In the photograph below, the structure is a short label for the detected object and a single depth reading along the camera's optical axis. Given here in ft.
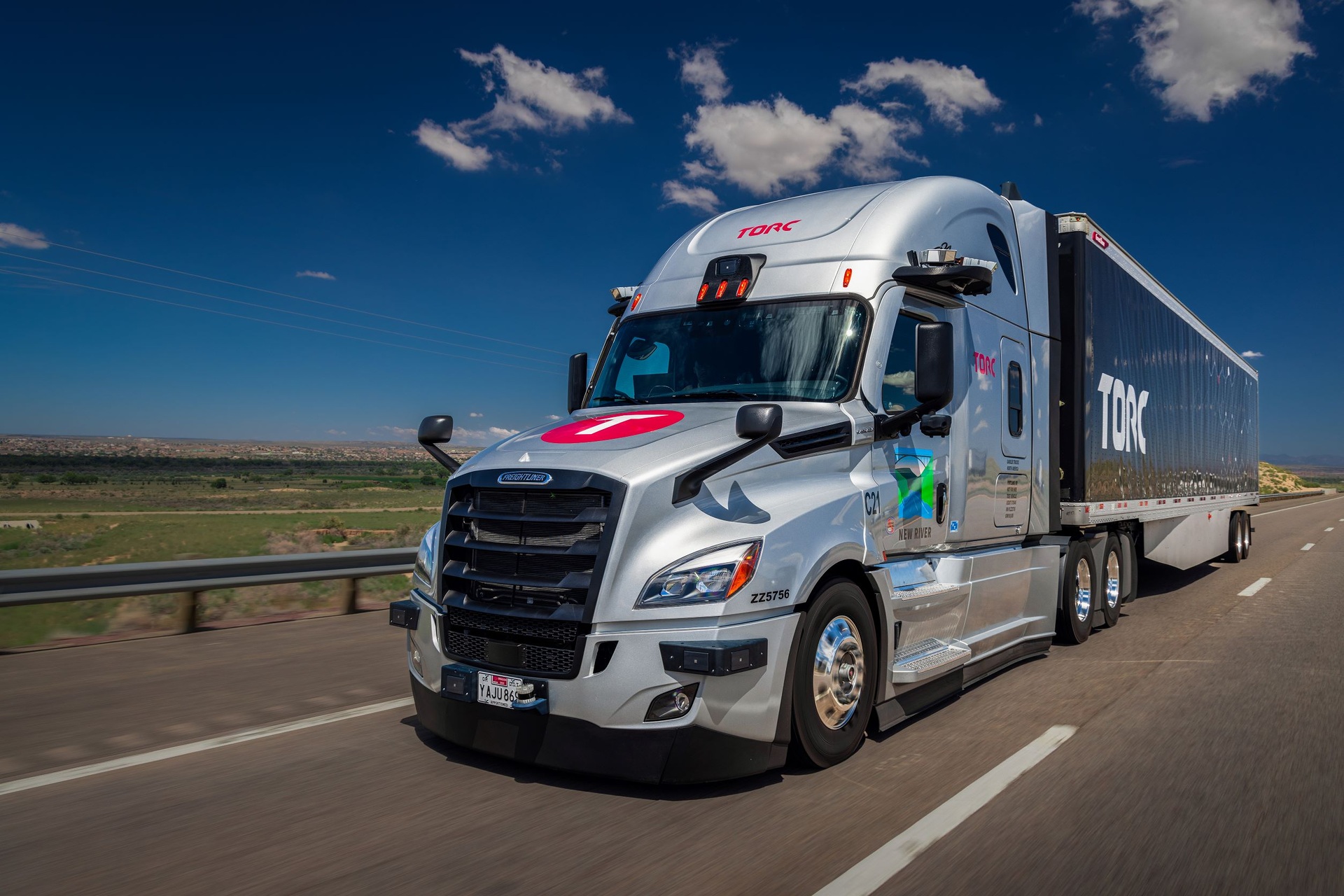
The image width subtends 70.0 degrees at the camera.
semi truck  13.82
